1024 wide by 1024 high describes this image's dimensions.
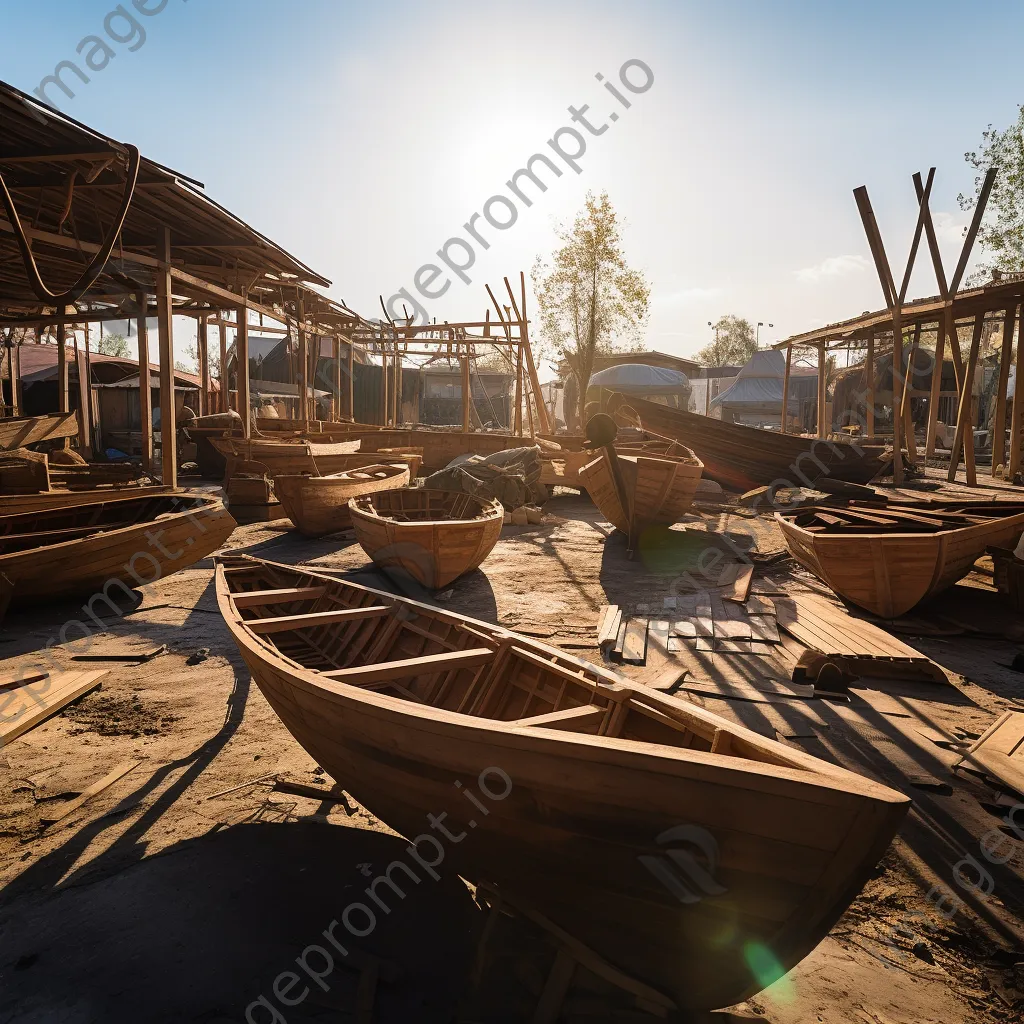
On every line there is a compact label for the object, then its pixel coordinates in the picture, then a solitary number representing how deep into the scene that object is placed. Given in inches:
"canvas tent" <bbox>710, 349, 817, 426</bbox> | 1928.2
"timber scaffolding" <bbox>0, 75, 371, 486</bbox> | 302.5
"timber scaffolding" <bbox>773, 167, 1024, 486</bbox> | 524.4
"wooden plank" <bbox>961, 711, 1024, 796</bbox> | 150.3
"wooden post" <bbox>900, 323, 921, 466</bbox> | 663.3
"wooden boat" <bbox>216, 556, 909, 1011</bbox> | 73.7
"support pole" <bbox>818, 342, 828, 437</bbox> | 862.2
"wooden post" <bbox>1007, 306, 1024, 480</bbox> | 579.8
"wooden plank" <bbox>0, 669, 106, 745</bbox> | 168.1
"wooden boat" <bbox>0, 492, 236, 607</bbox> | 251.9
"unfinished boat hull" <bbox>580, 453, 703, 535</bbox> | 414.3
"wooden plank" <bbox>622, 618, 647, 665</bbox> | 237.0
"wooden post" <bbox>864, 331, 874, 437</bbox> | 727.7
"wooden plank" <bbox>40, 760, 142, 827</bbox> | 136.9
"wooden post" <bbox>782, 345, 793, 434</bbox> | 912.9
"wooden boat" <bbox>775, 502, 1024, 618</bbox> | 258.8
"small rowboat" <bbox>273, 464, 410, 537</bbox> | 406.0
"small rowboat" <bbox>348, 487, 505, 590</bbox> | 299.3
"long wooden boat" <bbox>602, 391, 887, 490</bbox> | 667.4
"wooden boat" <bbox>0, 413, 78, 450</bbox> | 462.0
